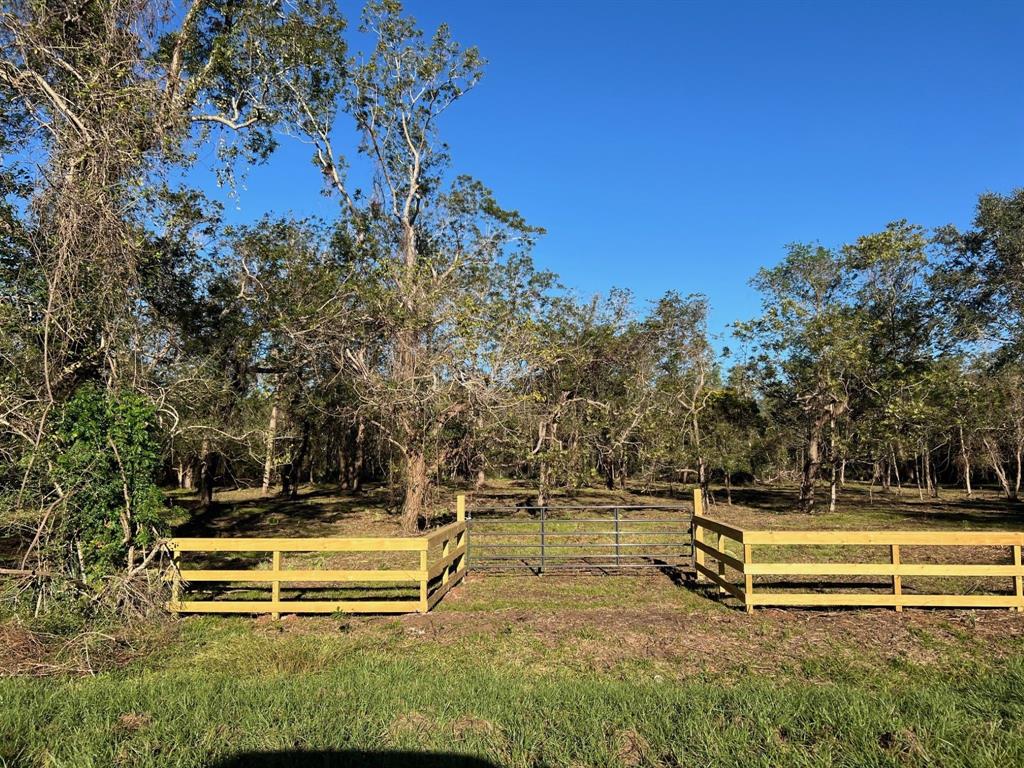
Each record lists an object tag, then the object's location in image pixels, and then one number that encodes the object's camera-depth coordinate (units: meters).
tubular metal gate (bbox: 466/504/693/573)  11.08
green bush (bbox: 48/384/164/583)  6.95
